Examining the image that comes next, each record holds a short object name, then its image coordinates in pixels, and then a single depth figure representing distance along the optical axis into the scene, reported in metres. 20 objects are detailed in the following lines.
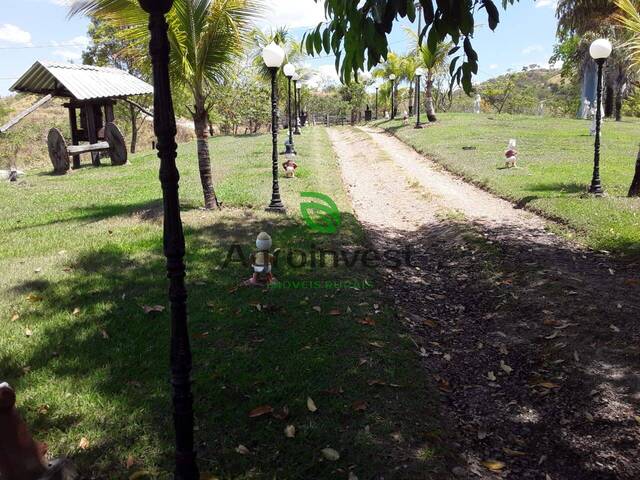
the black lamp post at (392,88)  41.48
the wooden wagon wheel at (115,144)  21.84
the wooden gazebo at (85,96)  19.66
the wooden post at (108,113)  22.22
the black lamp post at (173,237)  2.32
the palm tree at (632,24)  9.72
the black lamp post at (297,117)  35.10
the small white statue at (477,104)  49.19
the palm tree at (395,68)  44.06
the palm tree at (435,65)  29.98
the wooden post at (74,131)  21.80
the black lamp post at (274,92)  9.67
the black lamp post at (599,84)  10.89
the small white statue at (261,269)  6.53
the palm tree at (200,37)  9.07
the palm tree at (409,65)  39.16
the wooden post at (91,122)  21.33
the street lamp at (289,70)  16.53
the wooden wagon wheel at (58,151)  19.59
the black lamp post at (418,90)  29.16
